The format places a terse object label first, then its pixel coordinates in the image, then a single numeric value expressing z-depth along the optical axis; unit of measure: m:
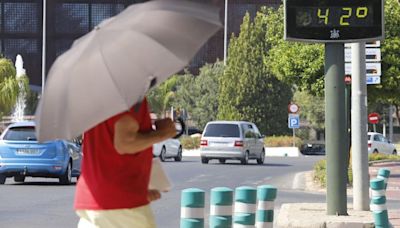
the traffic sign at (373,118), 51.91
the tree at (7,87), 58.75
